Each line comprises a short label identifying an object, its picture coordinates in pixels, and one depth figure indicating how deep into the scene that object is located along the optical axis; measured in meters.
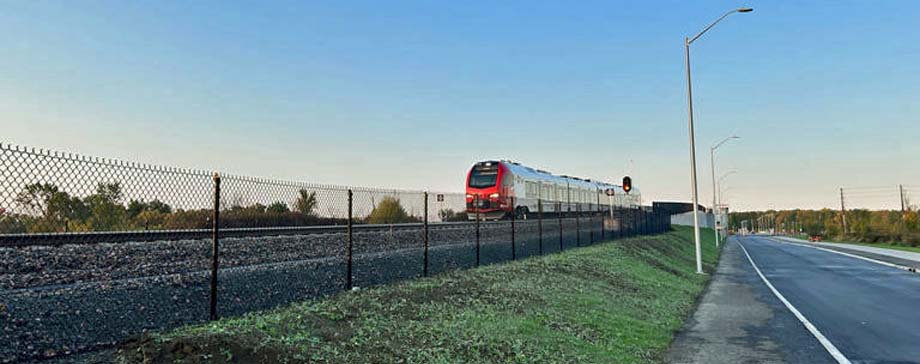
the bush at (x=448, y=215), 20.51
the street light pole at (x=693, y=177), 23.53
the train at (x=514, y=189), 32.69
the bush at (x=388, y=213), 17.66
